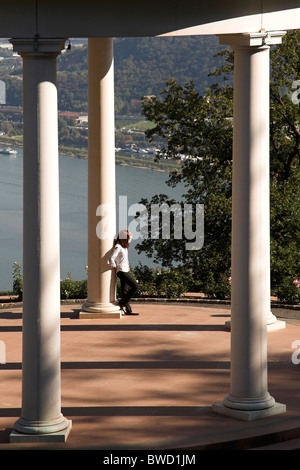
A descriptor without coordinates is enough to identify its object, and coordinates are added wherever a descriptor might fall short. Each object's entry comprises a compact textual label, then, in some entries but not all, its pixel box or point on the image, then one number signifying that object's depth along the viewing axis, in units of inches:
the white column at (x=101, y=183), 851.4
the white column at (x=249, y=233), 538.0
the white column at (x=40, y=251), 495.2
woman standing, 881.5
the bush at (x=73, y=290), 1045.8
